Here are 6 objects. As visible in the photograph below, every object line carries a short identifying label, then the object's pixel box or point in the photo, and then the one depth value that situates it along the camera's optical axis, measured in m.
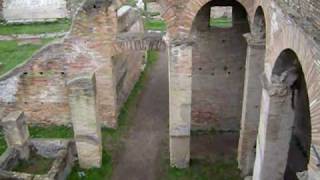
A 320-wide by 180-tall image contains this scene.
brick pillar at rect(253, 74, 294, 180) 5.68
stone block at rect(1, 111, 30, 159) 7.96
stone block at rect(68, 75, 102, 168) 7.75
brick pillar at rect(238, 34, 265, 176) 7.12
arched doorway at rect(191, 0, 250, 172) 8.85
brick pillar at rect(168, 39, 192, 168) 7.56
